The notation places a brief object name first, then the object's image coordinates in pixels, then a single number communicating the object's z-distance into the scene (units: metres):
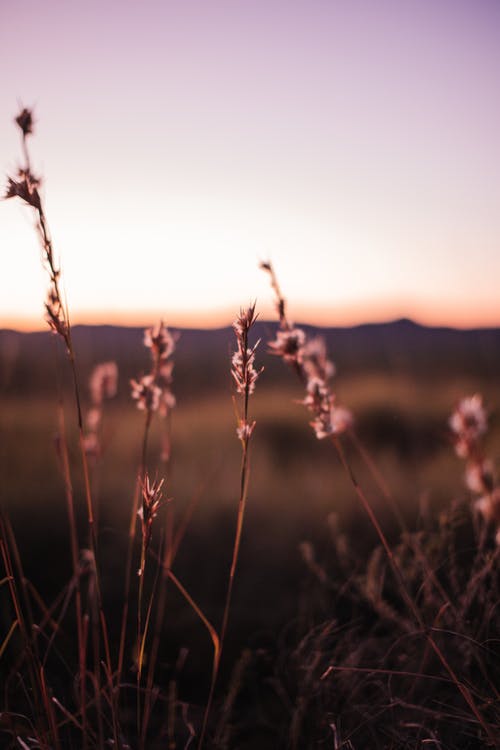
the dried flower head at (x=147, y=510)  0.50
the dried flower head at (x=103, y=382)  0.80
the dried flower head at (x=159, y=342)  0.61
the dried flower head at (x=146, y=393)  0.64
